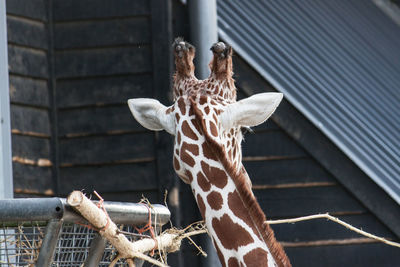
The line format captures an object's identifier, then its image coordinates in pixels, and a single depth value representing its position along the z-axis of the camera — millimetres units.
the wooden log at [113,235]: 9186
